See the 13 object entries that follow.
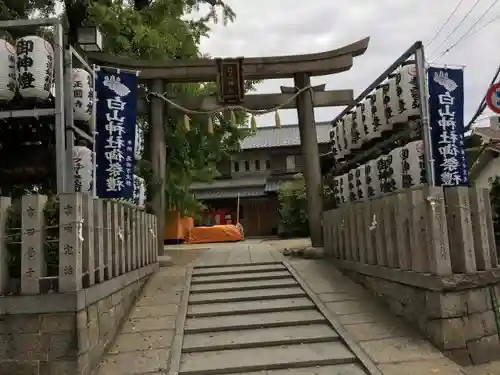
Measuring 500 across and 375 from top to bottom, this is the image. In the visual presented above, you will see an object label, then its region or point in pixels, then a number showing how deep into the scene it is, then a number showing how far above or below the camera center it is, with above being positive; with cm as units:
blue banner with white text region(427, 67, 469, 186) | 716 +156
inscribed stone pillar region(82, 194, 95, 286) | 532 +0
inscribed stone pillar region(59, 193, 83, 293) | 487 +0
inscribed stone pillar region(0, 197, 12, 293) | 492 -8
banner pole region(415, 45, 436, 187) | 702 +167
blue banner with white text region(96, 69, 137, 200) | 764 +171
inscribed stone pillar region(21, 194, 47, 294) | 486 +0
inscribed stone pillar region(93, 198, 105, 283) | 573 +2
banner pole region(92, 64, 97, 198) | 712 +175
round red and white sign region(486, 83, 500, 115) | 980 +252
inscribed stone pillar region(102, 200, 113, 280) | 610 -1
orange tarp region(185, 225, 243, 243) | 1919 -1
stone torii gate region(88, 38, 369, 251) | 1060 +324
